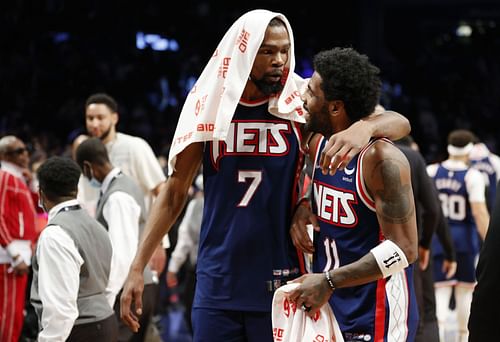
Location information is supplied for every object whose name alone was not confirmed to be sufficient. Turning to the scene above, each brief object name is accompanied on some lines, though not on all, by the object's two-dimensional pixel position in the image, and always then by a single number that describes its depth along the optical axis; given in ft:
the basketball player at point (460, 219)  61.46
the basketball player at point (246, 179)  26.53
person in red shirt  48.80
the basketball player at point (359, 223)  23.45
